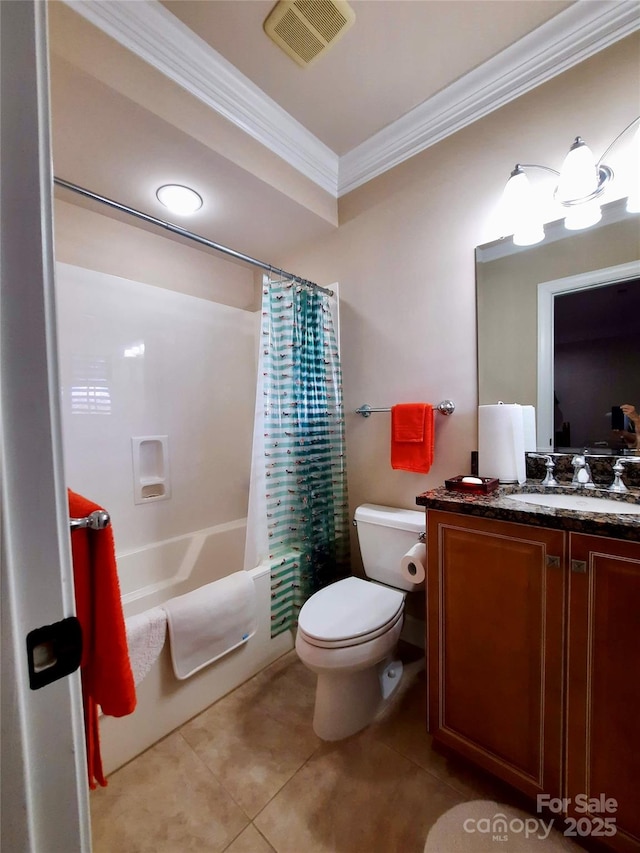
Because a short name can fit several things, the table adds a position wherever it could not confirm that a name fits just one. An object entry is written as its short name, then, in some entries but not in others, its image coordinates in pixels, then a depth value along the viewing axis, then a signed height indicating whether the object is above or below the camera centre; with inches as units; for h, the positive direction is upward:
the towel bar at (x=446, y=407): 63.0 +1.1
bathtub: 47.9 -40.0
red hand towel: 62.7 -4.4
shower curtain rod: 48.8 +32.5
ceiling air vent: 46.1 +56.1
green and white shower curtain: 67.3 -7.7
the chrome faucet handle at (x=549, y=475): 51.0 -9.8
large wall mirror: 49.1 +13.2
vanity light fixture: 46.3 +31.8
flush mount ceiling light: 65.7 +44.7
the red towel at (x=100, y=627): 26.9 -17.0
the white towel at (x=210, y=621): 51.6 -33.3
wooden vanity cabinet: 33.4 -28.1
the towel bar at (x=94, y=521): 23.3 -7.1
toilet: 48.3 -32.4
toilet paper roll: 51.2 -23.2
